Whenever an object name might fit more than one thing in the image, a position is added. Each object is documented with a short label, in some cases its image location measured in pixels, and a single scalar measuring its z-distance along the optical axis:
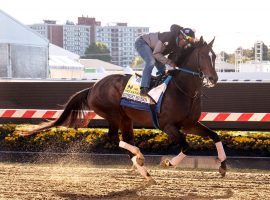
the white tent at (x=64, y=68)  42.02
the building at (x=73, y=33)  168.00
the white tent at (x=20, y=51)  29.52
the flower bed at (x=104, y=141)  11.22
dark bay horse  8.34
